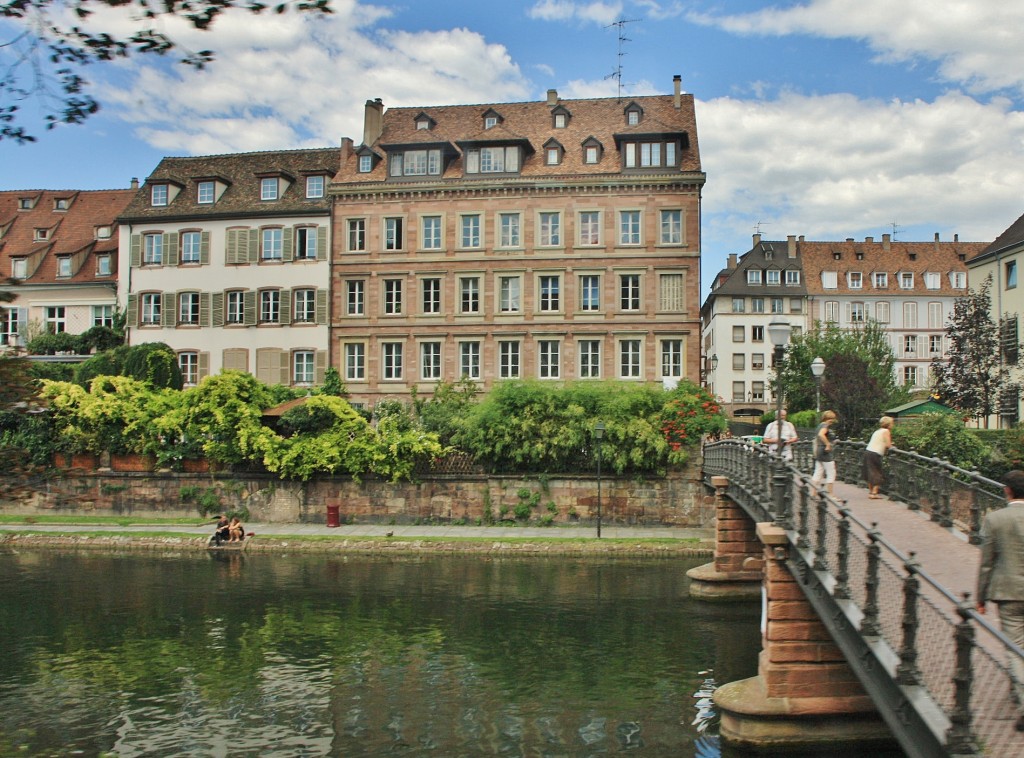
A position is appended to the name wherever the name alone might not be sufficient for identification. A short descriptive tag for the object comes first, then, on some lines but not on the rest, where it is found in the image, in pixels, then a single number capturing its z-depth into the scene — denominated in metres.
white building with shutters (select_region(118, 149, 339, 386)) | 49.00
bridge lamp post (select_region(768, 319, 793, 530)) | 15.64
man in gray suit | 9.02
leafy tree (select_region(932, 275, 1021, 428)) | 41.41
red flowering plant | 36.12
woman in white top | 19.19
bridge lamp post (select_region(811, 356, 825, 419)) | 22.14
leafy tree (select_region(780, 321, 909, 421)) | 56.47
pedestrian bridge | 7.79
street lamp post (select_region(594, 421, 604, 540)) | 33.47
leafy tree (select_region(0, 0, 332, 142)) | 6.26
